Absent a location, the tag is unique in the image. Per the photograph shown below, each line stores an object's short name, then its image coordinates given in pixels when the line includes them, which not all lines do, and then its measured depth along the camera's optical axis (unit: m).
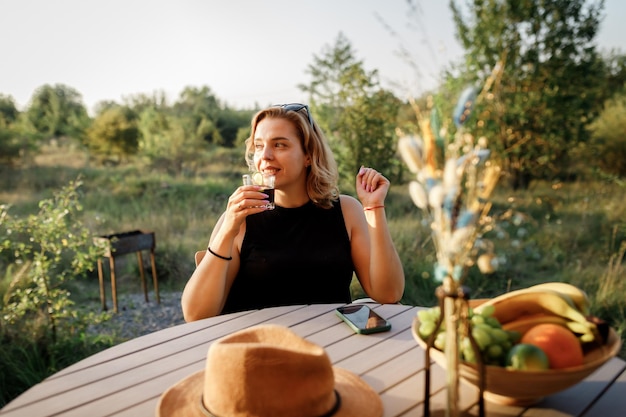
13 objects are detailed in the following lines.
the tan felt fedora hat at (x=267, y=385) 1.00
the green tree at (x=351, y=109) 6.65
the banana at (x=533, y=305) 1.06
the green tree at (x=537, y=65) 8.10
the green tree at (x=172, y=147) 14.80
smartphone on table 1.61
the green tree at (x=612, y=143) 11.08
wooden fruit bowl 0.94
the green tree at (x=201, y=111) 19.69
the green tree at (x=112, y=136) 17.03
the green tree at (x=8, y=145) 13.03
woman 2.00
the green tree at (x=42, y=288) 3.17
